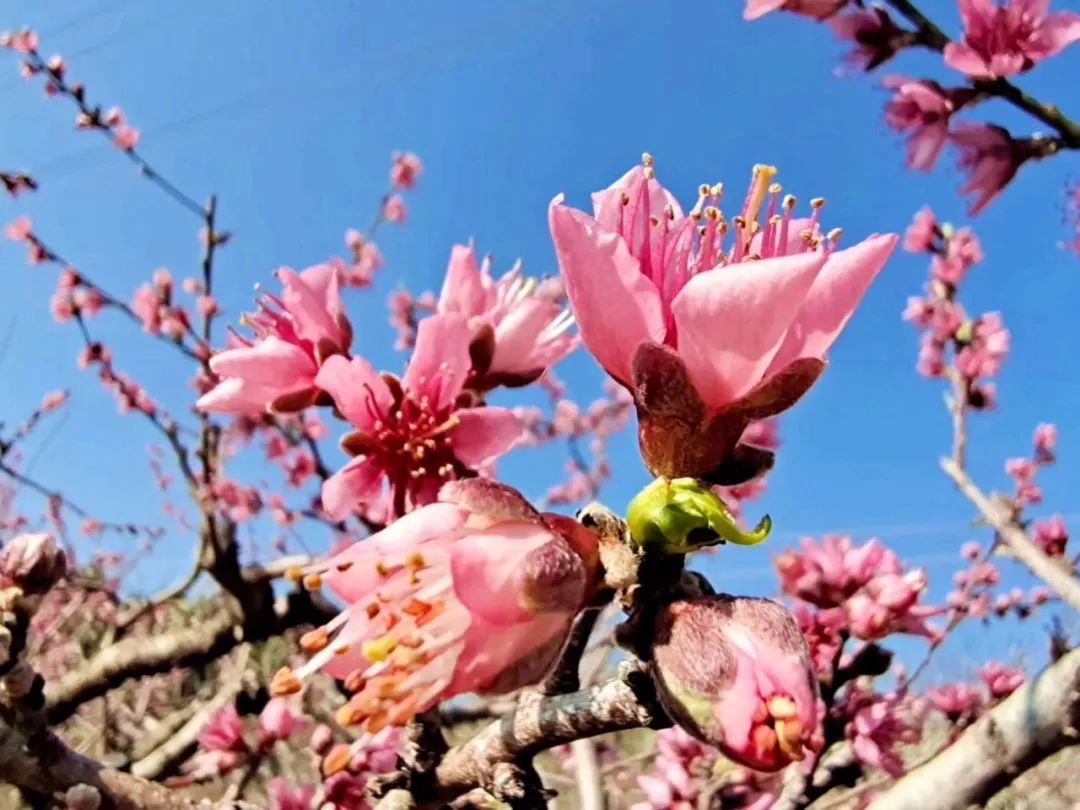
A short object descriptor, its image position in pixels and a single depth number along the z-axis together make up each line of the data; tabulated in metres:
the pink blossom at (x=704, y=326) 0.06
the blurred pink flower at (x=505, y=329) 0.10
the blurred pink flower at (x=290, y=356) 0.10
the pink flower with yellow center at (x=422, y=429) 0.10
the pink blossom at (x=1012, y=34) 0.17
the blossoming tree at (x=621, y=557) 0.05
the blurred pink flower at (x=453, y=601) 0.05
